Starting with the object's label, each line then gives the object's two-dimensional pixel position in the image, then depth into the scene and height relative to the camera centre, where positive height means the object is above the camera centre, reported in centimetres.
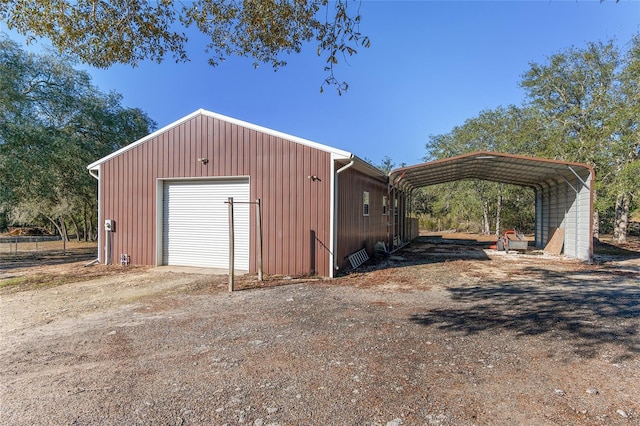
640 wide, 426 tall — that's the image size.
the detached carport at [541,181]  999 +135
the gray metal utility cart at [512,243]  1226 -90
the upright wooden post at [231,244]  620 -45
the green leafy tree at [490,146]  1878 +423
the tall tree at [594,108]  1470 +528
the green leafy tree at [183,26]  426 +267
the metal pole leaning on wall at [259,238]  700 -38
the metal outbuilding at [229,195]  759 +51
